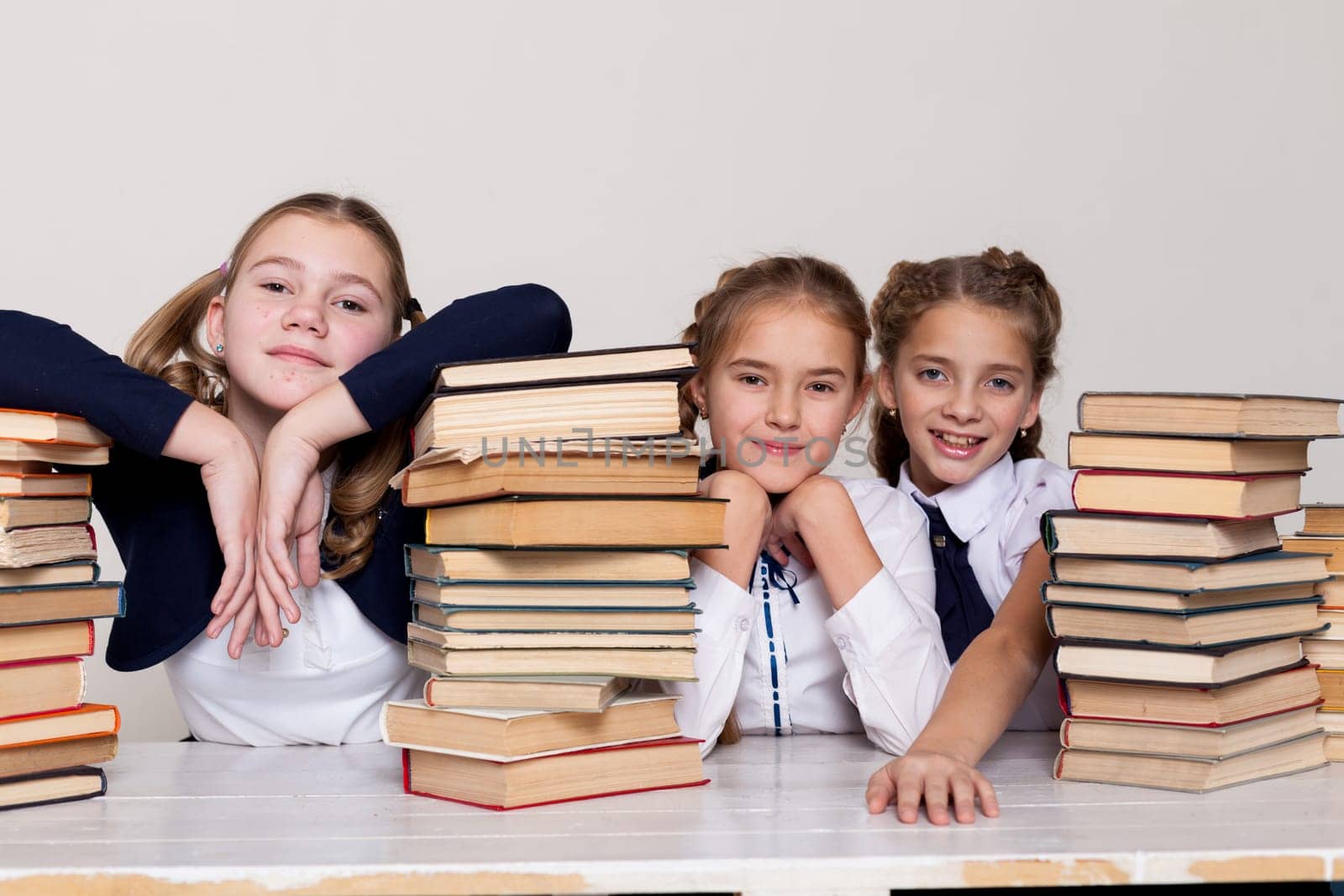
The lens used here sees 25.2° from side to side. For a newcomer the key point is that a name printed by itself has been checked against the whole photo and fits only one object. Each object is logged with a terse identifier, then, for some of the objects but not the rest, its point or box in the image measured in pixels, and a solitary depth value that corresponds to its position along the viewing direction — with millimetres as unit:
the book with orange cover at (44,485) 1994
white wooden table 1828
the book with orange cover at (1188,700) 2007
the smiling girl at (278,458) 2130
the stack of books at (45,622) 1985
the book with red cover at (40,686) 1986
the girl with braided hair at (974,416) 2391
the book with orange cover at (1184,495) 1994
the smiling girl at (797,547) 2168
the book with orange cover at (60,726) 1982
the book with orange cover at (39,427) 2010
